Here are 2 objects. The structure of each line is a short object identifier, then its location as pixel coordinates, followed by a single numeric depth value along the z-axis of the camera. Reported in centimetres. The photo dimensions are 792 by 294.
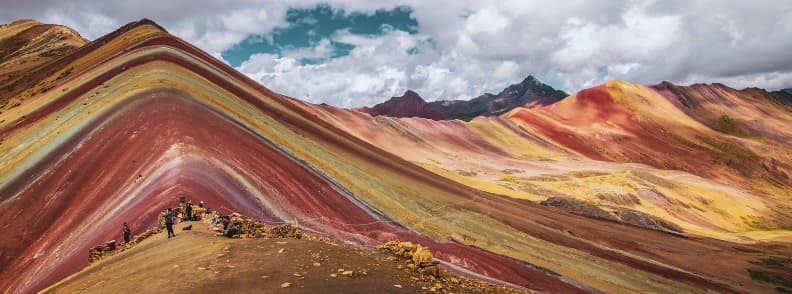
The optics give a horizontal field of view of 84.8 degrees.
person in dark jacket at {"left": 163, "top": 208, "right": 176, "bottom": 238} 1636
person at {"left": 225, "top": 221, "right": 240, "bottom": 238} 1582
